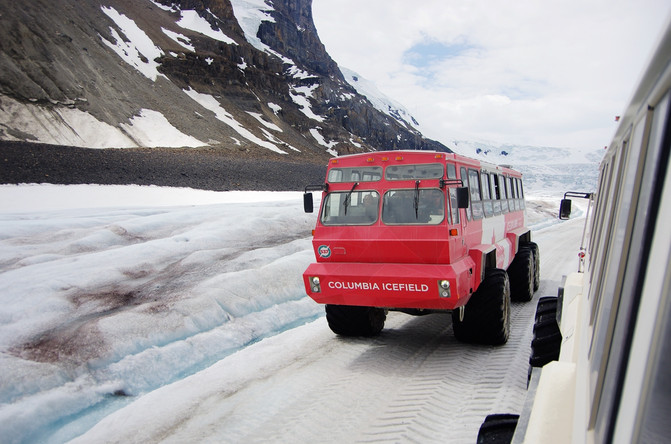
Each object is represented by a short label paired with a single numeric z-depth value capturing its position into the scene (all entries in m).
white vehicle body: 0.99
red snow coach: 5.59
